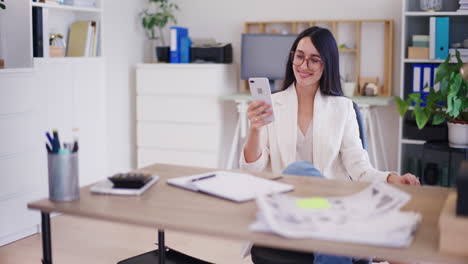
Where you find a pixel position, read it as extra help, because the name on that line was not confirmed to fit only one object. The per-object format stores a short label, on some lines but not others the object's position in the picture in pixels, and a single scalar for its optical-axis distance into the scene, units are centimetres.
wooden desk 130
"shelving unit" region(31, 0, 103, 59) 445
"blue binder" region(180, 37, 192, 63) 507
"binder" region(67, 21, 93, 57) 447
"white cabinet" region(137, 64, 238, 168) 494
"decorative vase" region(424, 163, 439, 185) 448
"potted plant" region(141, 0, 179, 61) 520
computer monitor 480
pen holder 165
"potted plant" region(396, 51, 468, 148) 388
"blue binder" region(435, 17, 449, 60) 438
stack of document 135
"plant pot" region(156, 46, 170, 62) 516
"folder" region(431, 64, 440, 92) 449
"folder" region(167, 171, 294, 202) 172
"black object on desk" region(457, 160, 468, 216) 139
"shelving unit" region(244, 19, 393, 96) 483
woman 252
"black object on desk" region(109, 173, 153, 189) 177
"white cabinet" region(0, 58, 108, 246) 363
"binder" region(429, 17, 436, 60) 441
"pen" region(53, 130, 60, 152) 168
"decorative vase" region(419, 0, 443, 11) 445
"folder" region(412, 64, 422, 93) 451
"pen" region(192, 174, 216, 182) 188
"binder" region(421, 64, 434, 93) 449
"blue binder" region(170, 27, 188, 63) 505
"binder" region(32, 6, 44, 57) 399
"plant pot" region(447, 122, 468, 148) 397
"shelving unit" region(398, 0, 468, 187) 448
